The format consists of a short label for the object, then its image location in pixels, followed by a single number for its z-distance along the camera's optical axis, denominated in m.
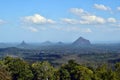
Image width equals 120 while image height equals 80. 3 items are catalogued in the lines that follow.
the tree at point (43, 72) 94.15
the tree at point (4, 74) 79.75
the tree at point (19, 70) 93.25
